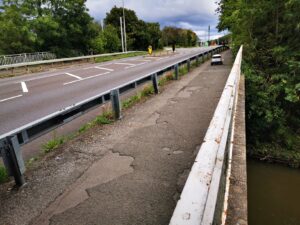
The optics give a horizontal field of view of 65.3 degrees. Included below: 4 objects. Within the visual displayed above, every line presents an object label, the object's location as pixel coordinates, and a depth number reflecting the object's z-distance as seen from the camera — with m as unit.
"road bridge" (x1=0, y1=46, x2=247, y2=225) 2.40
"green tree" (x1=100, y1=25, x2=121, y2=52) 40.83
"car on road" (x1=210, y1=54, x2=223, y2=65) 16.86
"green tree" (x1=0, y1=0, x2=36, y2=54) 24.80
